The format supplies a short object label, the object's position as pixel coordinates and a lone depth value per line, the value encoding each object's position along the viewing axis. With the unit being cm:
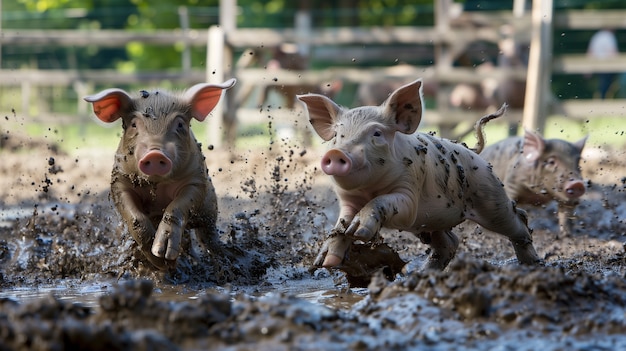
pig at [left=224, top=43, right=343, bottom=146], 2727
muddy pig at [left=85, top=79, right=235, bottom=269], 979
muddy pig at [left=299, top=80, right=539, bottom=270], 915
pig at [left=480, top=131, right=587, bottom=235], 1547
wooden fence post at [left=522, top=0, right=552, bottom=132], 2500
